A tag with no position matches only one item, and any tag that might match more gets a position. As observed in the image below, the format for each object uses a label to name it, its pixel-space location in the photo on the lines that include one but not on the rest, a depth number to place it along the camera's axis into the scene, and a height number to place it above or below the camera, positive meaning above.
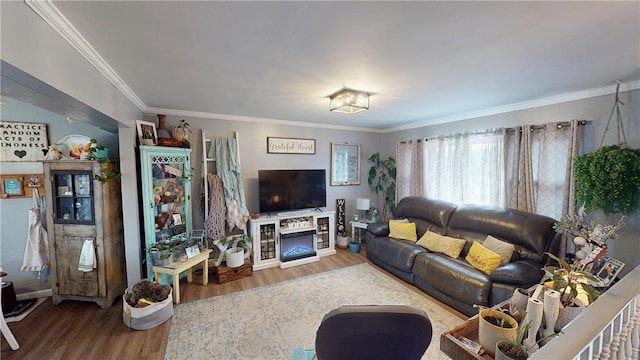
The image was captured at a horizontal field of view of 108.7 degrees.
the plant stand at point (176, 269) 2.61 -1.12
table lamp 4.47 -0.69
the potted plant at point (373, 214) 4.45 -0.90
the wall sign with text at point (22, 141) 2.50 +0.37
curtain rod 2.42 +0.46
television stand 3.56 -1.03
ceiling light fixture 2.41 +0.76
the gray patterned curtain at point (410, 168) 4.11 +0.00
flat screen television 3.68 -0.33
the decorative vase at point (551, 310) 1.21 -0.77
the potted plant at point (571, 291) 1.28 -0.72
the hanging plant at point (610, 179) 1.95 -0.13
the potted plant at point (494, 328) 1.15 -0.84
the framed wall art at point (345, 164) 4.54 +0.10
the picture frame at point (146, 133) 2.73 +0.49
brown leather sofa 2.27 -1.05
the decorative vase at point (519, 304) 1.32 -0.82
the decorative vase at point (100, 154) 2.51 +0.21
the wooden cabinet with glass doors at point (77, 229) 2.47 -0.61
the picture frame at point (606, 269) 1.77 -0.84
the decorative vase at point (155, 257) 2.66 -0.98
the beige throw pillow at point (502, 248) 2.56 -0.94
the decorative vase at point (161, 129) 3.04 +0.58
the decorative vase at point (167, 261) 2.65 -1.03
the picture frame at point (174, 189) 3.08 -0.23
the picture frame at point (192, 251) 2.83 -0.99
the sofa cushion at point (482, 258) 2.48 -1.03
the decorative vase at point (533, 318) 1.14 -0.76
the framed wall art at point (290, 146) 3.91 +0.43
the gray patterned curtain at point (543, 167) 2.50 -0.01
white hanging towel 2.44 -0.90
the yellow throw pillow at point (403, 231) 3.52 -0.97
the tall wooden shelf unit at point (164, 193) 2.76 -0.27
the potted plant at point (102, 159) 2.47 +0.16
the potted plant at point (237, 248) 3.22 -1.13
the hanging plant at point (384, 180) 4.66 -0.24
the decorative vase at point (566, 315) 1.28 -0.84
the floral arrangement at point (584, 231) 1.90 -0.58
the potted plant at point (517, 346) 1.06 -0.87
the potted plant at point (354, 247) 4.24 -1.44
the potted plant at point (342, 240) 4.41 -1.37
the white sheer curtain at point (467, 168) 3.13 -0.01
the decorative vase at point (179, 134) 3.11 +0.52
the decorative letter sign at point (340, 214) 4.56 -0.89
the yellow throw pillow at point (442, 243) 2.95 -1.02
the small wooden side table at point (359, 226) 4.32 -1.08
